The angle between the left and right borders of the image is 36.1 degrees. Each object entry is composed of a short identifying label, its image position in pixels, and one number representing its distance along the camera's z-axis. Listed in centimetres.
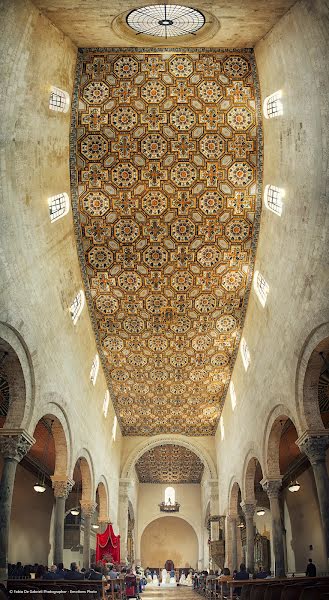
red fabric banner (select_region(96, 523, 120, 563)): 2166
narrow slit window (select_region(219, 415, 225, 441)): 2528
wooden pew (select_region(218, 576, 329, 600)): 802
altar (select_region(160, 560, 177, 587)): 3834
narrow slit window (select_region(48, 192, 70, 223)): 1279
